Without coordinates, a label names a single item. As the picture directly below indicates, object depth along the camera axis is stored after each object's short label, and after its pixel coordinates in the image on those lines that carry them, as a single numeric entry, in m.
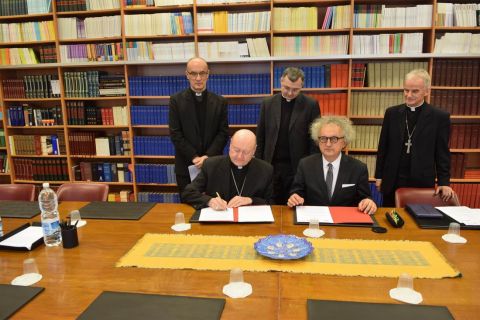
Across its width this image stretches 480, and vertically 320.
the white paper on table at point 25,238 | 1.80
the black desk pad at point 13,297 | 1.27
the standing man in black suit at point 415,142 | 2.93
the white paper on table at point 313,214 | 2.10
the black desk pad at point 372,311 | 1.21
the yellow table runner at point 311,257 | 1.53
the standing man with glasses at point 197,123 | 3.43
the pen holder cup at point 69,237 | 1.79
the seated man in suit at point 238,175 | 2.51
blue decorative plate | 1.61
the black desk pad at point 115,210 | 2.24
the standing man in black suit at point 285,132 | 3.29
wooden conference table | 1.29
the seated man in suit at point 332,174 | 2.47
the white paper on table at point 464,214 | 2.04
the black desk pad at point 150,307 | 1.23
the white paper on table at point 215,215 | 2.11
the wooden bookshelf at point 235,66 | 4.24
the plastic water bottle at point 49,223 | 1.84
